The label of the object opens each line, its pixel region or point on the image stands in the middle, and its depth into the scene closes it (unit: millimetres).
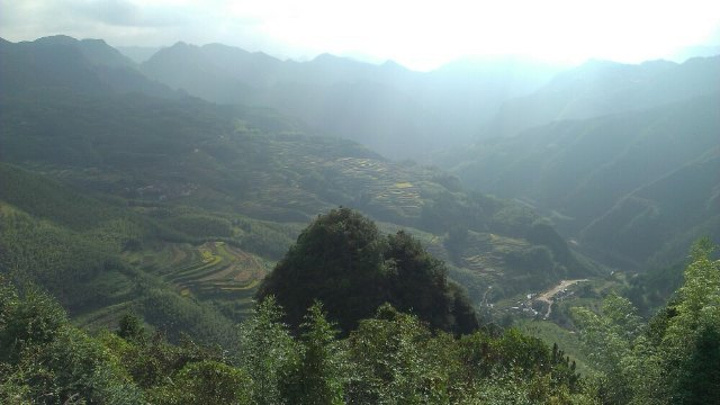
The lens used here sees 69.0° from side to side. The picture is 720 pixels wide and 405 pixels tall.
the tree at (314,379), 14195
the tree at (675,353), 14359
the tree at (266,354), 14852
